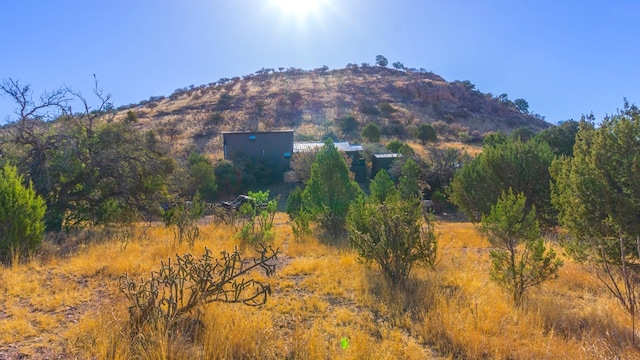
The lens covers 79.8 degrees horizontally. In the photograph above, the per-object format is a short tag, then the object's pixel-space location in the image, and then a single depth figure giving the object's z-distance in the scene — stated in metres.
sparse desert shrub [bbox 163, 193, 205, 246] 9.27
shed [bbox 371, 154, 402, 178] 30.78
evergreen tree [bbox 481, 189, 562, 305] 4.95
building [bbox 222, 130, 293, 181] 32.09
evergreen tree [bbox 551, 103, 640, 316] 6.20
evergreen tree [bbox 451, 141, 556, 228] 14.22
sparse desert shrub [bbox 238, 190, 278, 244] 9.35
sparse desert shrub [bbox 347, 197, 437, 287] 5.77
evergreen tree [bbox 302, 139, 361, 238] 10.93
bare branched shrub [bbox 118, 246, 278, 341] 3.62
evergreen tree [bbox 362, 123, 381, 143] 40.88
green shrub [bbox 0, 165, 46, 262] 7.27
